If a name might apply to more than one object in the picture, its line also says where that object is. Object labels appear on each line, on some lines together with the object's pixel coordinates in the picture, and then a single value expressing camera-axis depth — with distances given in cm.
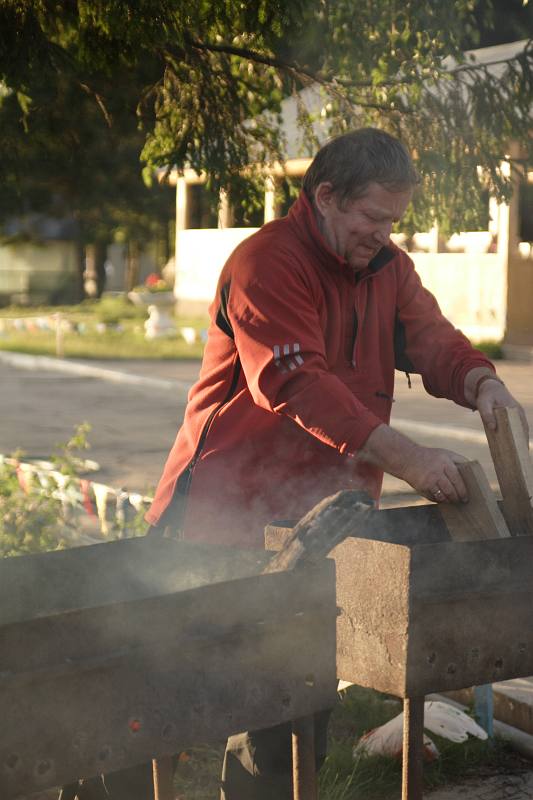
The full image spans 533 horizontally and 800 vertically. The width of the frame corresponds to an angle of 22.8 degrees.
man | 299
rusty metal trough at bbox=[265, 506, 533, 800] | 270
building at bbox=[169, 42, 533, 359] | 1978
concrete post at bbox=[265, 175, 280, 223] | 598
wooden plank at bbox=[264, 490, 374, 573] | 256
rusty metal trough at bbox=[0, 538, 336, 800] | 227
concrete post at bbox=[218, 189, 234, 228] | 592
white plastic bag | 426
